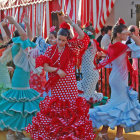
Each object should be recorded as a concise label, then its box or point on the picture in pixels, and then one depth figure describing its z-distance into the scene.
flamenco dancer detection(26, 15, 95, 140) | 5.82
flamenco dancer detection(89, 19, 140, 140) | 6.48
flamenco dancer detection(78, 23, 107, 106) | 8.14
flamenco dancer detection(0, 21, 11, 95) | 8.81
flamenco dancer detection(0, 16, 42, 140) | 6.98
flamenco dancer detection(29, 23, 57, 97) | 8.75
